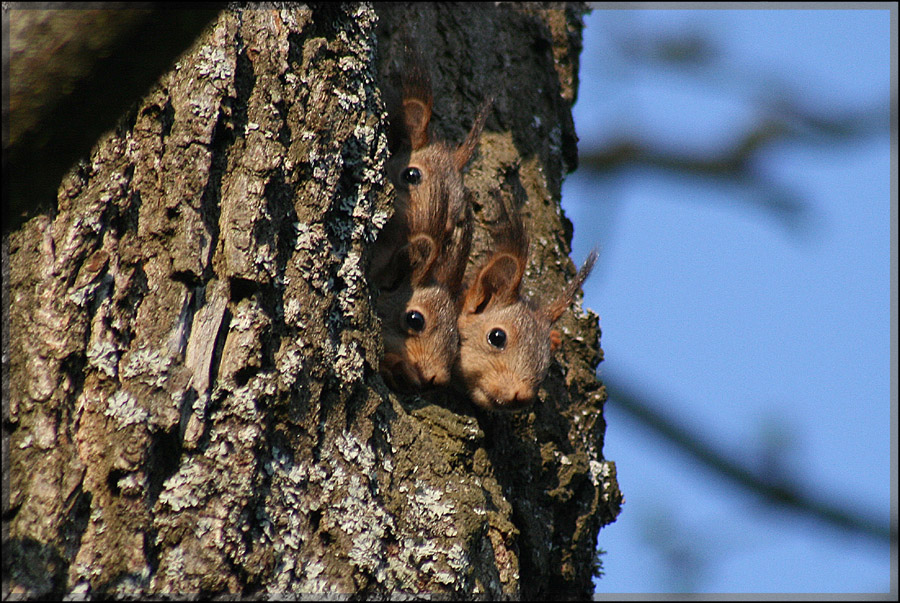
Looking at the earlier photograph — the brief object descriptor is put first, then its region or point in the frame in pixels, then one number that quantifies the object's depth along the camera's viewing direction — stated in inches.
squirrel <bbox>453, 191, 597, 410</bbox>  222.8
